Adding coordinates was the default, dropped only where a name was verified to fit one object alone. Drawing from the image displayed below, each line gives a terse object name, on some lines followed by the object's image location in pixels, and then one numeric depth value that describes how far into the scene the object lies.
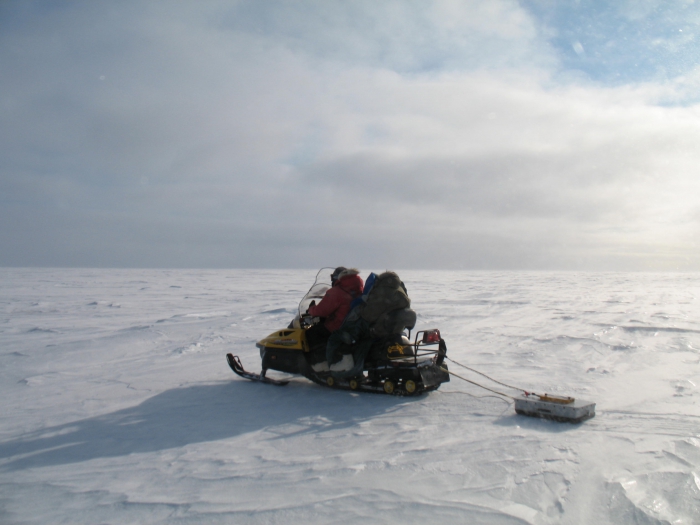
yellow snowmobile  5.40
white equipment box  4.34
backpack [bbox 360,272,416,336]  5.43
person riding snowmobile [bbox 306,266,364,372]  5.69
